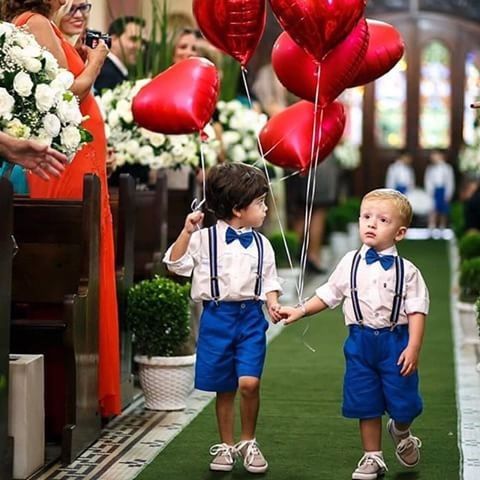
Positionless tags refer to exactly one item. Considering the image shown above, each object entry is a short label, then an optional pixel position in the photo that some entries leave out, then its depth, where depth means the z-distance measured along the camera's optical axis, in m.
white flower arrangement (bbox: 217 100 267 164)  14.29
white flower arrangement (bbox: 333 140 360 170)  32.15
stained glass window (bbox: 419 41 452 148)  36.62
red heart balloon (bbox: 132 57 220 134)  8.57
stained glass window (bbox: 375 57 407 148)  37.11
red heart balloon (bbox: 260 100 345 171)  8.66
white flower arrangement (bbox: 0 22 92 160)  7.12
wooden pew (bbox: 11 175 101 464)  8.36
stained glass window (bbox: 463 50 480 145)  36.13
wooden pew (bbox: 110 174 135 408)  9.89
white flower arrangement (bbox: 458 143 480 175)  30.03
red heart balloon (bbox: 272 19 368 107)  8.30
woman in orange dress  8.63
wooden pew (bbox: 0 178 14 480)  7.17
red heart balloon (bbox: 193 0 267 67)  8.38
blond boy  7.44
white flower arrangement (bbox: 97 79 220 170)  11.63
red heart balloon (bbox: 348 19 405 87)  8.55
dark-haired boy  7.80
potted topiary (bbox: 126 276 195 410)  9.80
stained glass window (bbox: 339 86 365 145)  37.04
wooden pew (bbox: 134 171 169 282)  11.27
